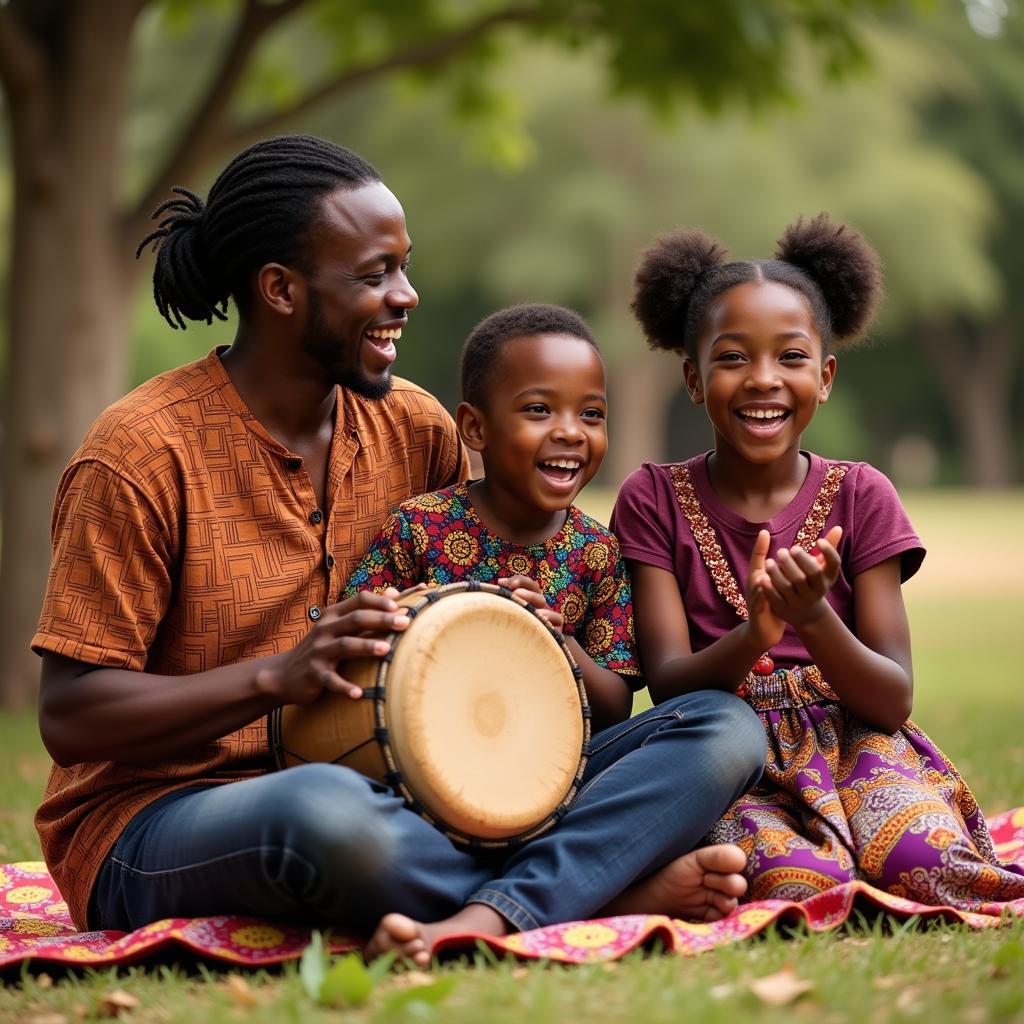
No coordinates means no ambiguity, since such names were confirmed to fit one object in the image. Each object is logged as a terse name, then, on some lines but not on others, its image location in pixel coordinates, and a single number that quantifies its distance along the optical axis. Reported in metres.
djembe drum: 3.35
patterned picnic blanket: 3.20
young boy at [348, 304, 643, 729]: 3.87
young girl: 3.64
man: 3.29
